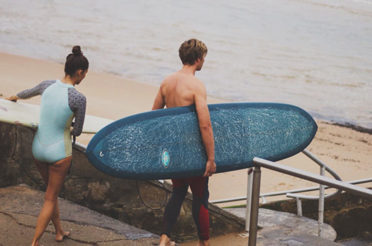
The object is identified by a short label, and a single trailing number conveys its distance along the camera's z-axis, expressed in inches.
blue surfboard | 228.2
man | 214.1
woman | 208.2
